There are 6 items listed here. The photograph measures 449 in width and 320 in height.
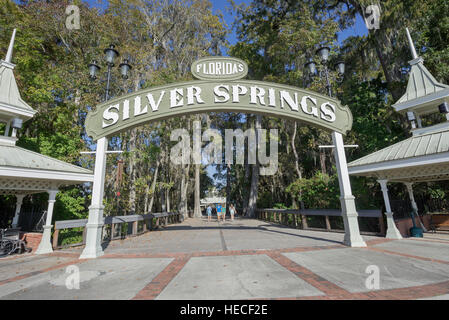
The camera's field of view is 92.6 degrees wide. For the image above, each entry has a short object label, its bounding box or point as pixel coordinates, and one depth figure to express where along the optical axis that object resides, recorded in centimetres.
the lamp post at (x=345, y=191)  689
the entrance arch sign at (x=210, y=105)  749
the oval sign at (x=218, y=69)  788
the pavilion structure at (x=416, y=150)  746
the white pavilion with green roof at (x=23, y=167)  688
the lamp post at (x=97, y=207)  634
